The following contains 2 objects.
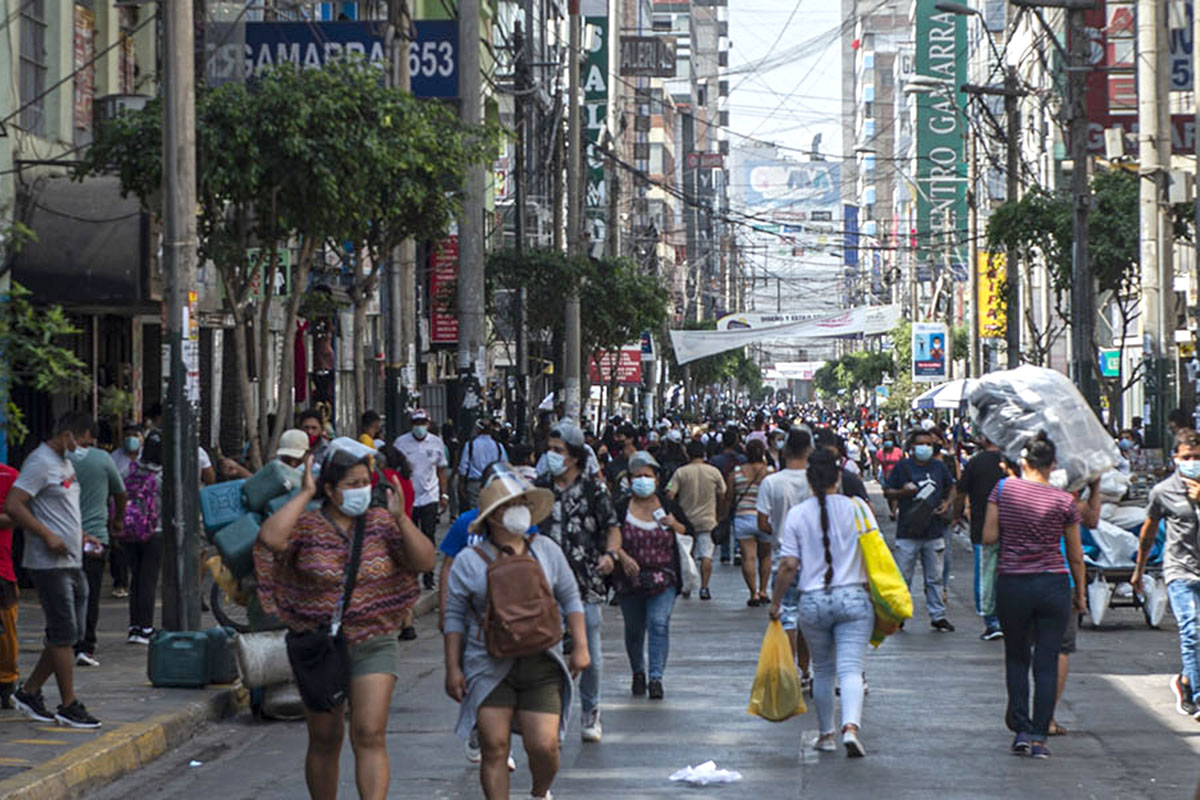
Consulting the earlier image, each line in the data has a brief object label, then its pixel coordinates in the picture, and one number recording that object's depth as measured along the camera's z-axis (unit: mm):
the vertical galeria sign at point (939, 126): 95438
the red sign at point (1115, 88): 38969
